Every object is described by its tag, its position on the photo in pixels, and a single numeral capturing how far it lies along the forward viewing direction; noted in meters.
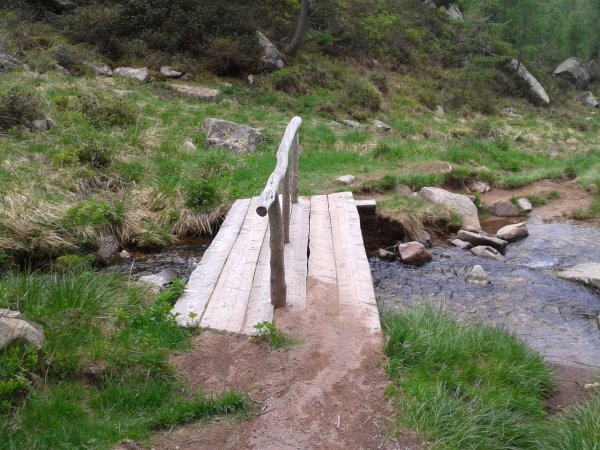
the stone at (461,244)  8.59
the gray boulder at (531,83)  28.09
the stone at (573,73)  35.34
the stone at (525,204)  10.72
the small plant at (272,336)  4.38
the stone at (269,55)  19.67
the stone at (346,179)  10.46
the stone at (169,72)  17.34
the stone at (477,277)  7.23
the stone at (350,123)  16.13
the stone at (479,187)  11.56
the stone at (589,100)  31.80
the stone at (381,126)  16.61
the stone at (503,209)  10.45
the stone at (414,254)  7.88
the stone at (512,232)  9.09
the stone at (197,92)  15.74
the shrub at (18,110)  9.86
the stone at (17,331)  3.54
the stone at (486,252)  8.20
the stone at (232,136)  11.67
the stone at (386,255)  8.06
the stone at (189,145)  11.08
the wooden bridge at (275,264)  4.75
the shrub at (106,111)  11.28
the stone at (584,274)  7.12
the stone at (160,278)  5.78
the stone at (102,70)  15.75
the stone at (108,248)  7.16
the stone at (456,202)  9.51
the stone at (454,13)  32.73
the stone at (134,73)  16.17
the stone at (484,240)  8.58
